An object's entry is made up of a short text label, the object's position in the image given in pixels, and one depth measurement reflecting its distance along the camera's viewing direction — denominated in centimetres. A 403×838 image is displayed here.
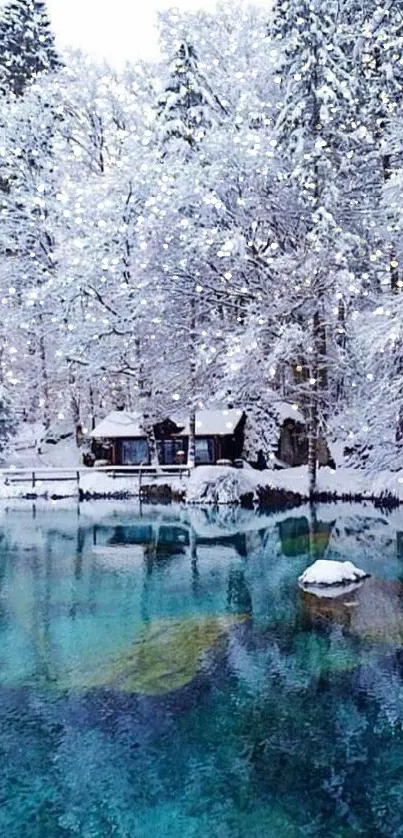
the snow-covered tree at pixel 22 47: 3788
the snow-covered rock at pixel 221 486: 2630
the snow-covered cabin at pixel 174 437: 3194
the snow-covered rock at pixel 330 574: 1399
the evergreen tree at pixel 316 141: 2533
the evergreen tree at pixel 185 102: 2970
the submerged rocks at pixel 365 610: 1097
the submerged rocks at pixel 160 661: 898
